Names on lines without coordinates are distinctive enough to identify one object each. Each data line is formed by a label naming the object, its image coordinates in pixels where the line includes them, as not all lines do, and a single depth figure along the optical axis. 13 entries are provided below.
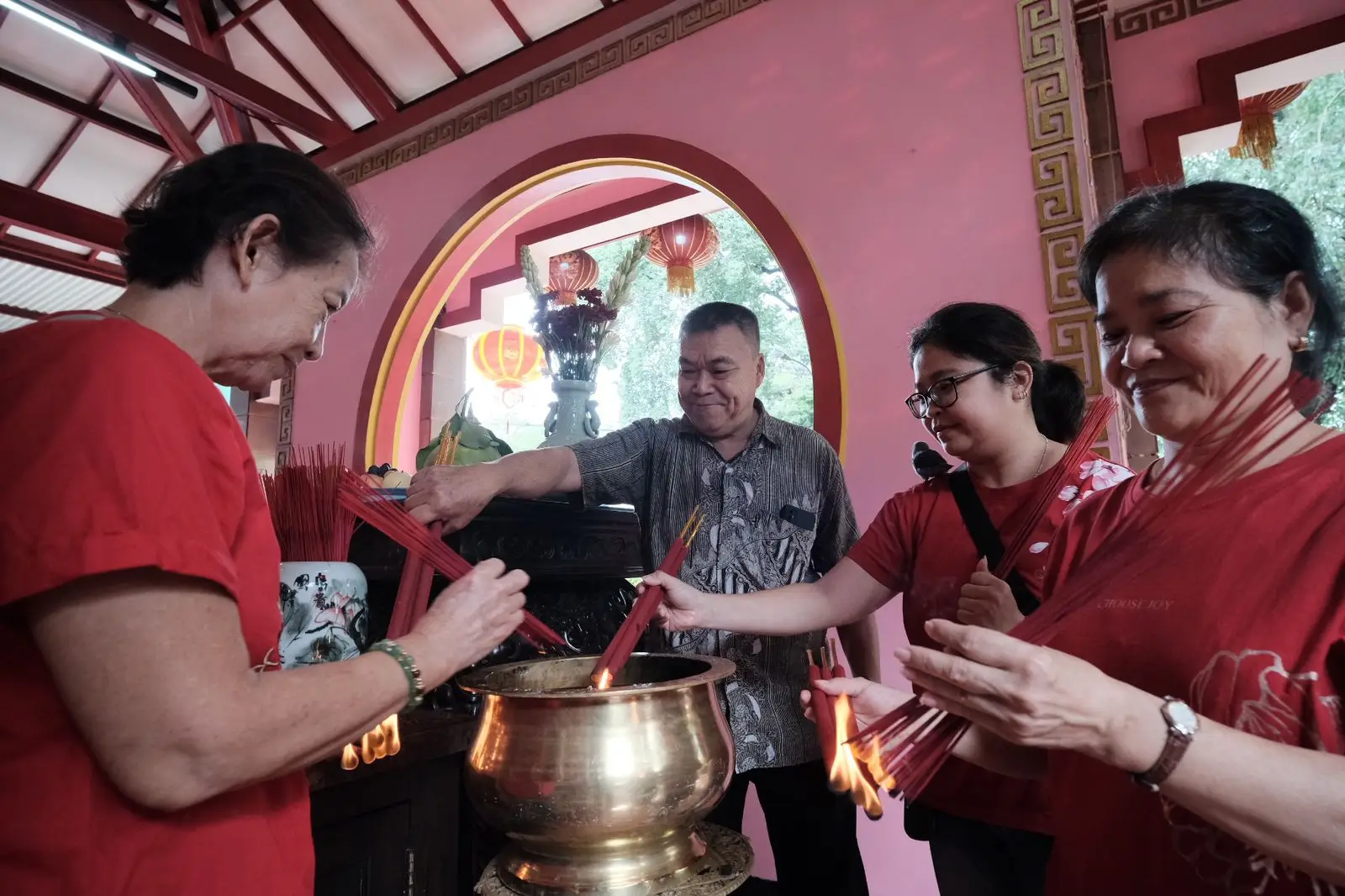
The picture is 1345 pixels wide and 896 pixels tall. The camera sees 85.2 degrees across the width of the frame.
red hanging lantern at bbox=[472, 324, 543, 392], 5.04
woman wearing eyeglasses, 1.22
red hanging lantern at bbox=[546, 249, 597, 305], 4.92
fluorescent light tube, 3.30
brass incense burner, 0.80
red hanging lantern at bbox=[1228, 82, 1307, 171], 2.54
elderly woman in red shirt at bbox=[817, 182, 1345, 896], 0.59
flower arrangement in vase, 2.10
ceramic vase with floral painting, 1.07
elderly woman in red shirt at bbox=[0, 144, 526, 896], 0.58
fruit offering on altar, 1.75
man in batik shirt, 1.51
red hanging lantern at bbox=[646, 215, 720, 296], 4.59
